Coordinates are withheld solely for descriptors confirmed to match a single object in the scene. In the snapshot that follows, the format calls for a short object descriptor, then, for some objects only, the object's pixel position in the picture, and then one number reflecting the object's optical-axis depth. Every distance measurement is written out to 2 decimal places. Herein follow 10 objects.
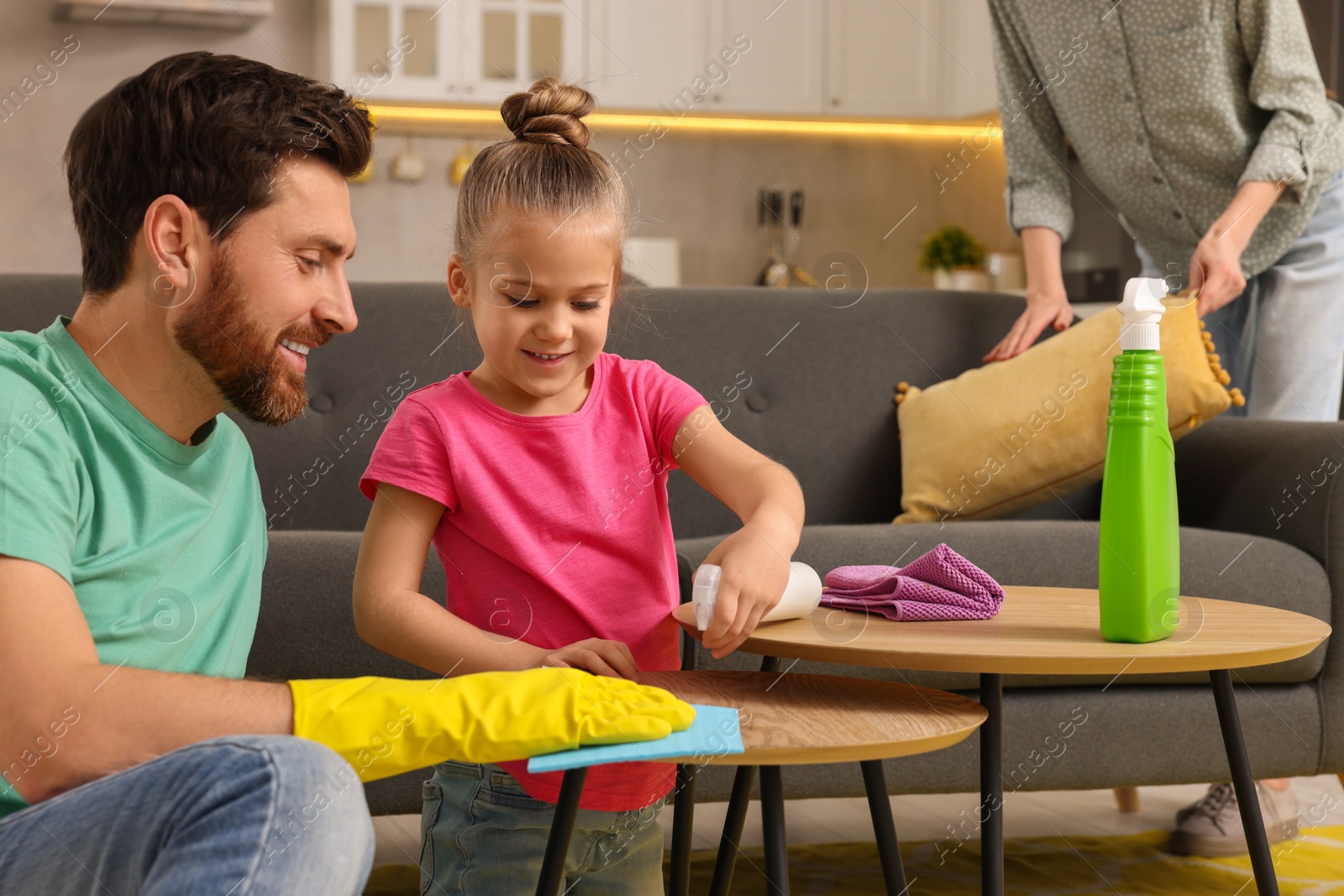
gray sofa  1.53
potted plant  4.38
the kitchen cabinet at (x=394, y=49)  3.80
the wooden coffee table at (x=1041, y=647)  0.86
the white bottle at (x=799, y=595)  1.00
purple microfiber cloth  1.04
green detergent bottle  0.91
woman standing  1.86
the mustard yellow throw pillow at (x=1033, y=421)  1.81
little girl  1.01
